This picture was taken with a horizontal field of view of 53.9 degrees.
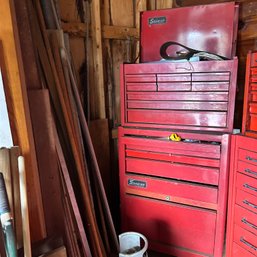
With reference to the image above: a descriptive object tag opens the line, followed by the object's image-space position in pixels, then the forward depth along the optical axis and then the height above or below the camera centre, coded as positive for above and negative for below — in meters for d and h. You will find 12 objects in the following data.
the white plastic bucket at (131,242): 1.60 -1.01
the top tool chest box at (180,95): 1.41 -0.06
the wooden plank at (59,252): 1.13 -0.73
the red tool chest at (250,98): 1.32 -0.08
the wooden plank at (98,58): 1.97 +0.24
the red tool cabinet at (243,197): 1.35 -0.63
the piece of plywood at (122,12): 2.14 +0.64
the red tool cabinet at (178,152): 1.44 -0.41
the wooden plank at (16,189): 1.10 -0.42
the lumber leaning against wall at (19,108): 1.10 -0.08
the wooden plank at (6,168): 1.08 -0.33
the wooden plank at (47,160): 1.32 -0.38
